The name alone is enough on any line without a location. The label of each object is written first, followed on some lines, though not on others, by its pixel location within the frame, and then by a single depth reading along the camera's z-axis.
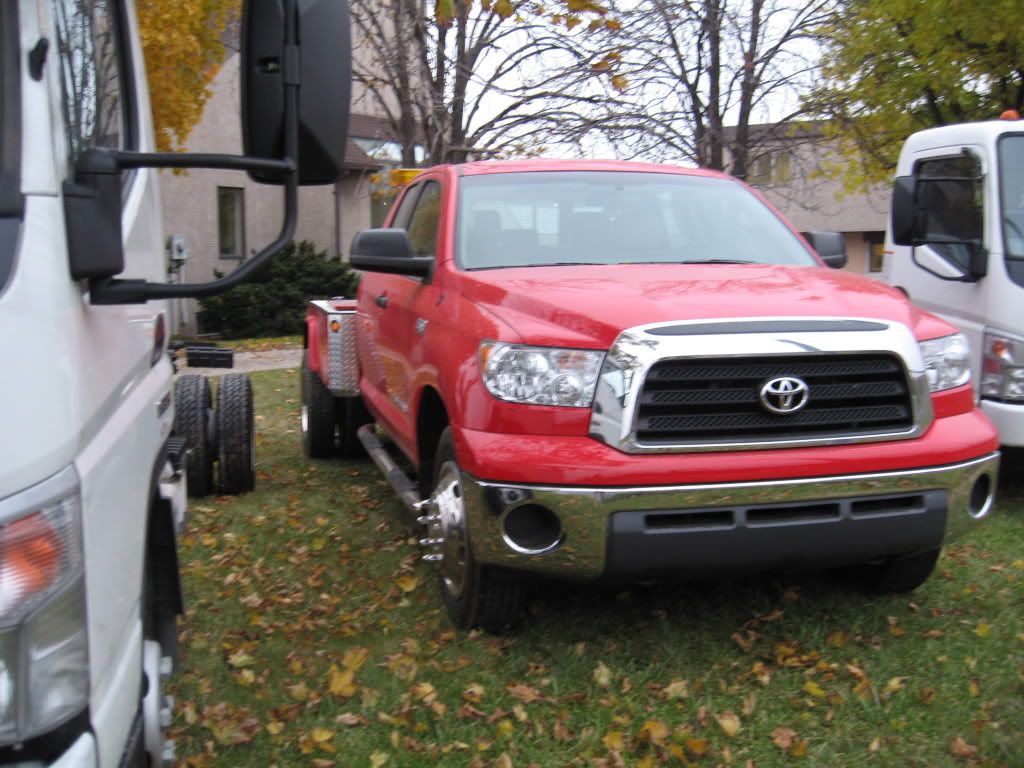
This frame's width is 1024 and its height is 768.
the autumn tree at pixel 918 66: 11.65
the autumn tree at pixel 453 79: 16.11
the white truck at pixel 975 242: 5.95
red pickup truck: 3.53
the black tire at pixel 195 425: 6.45
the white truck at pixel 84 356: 1.68
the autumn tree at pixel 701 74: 16.19
